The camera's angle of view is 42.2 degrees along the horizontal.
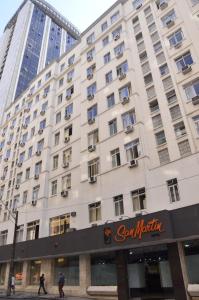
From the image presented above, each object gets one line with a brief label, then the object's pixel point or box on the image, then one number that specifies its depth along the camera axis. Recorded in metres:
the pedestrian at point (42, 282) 24.22
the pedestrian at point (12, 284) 25.04
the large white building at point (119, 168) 19.17
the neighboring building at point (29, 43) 77.31
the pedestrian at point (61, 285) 21.72
